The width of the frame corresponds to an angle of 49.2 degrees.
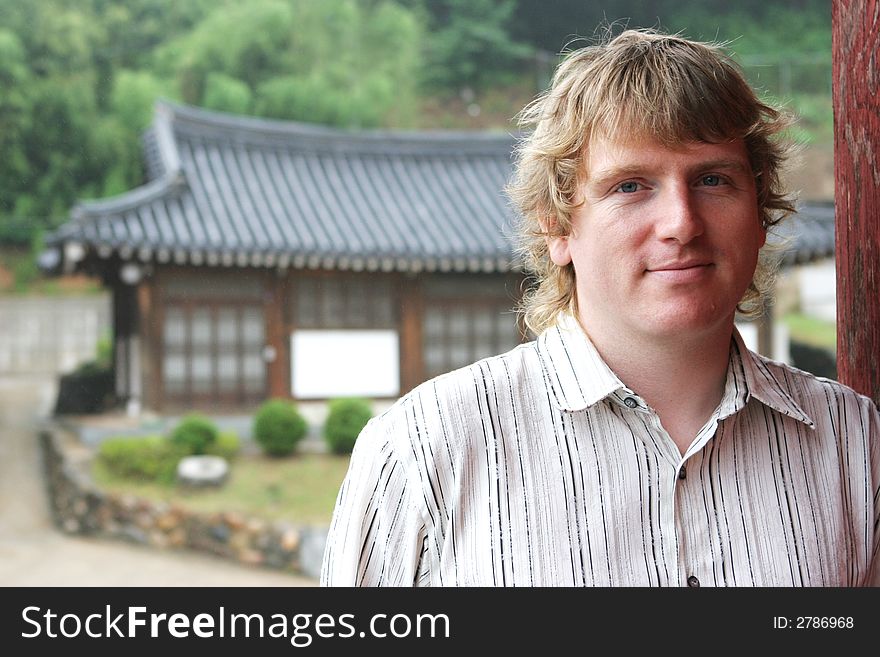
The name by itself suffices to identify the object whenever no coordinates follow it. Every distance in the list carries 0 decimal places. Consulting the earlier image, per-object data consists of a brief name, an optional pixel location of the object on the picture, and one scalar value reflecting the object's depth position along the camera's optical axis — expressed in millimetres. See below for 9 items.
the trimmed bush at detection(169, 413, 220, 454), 5539
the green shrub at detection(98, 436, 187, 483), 5582
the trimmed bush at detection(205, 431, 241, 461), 5656
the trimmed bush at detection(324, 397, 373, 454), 5621
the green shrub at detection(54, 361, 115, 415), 6832
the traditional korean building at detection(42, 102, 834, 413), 5426
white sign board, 5762
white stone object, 5727
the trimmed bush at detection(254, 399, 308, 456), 5562
